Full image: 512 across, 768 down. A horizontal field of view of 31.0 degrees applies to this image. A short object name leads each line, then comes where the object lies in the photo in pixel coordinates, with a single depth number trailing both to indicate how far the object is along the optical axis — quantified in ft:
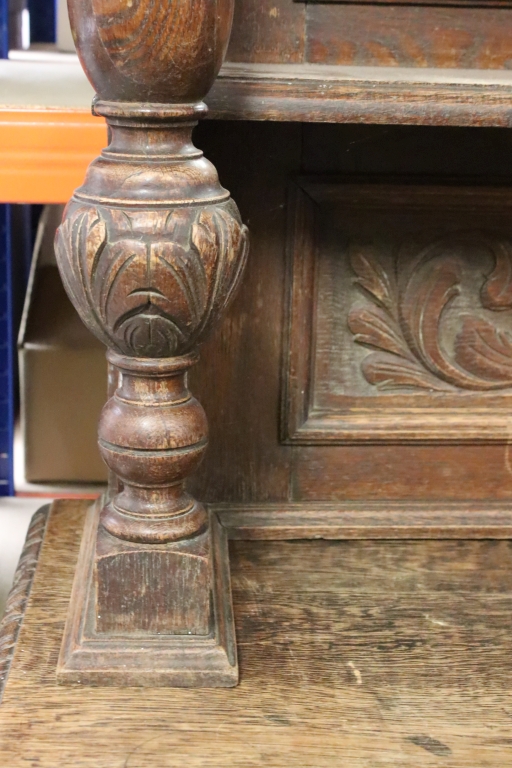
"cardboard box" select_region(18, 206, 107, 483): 4.66
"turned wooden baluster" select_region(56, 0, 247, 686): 2.11
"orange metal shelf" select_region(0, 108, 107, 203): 3.04
